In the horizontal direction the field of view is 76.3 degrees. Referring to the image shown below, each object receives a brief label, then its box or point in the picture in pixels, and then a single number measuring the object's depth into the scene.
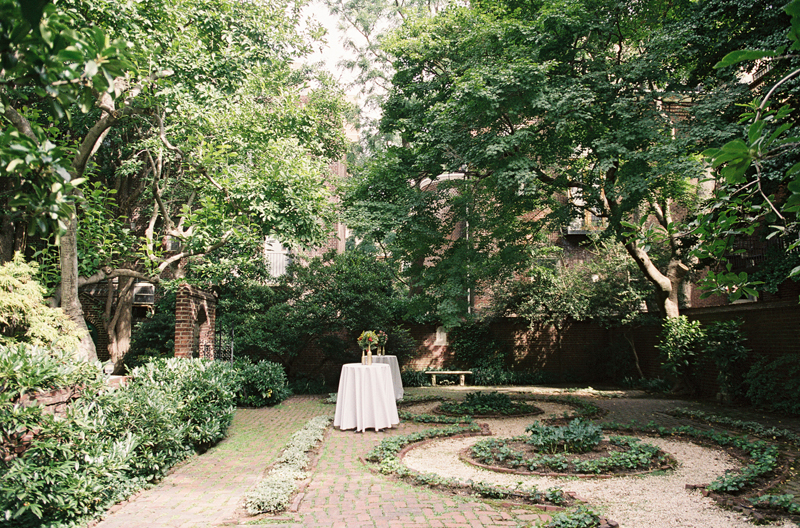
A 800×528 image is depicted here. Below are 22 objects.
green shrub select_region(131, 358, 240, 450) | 7.42
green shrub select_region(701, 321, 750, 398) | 11.66
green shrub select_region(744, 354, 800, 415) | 10.08
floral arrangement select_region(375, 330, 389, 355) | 12.95
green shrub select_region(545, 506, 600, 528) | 4.31
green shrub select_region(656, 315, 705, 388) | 12.96
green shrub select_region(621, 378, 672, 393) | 14.87
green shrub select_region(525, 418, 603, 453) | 7.22
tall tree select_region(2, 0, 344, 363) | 7.98
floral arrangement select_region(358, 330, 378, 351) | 11.16
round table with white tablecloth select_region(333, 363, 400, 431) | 9.62
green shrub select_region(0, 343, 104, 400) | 4.50
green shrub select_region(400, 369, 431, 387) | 18.05
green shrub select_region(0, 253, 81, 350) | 7.85
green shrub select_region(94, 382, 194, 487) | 5.62
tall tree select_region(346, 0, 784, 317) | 9.98
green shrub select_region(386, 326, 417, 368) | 17.64
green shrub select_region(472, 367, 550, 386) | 18.00
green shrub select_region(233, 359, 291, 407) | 13.02
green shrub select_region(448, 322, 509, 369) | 18.86
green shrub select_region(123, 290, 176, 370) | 15.00
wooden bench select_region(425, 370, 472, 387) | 17.92
